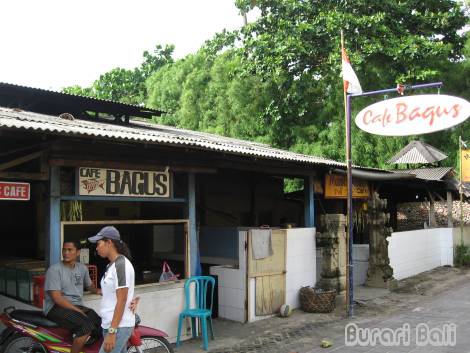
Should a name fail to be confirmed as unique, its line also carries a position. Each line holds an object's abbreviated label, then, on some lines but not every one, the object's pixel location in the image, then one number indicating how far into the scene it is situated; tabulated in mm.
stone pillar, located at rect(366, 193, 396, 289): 12508
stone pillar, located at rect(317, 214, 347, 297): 11203
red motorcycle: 5227
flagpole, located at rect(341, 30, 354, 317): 9367
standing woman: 4363
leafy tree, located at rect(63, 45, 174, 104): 34562
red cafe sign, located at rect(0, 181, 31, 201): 5715
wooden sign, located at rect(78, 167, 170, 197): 6574
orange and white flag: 9633
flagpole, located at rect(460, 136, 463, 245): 16812
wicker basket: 9648
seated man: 5277
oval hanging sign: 7551
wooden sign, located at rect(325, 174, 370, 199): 11837
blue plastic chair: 7305
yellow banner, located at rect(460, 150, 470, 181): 16938
